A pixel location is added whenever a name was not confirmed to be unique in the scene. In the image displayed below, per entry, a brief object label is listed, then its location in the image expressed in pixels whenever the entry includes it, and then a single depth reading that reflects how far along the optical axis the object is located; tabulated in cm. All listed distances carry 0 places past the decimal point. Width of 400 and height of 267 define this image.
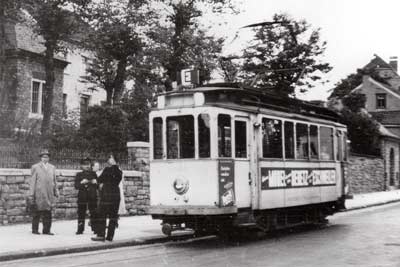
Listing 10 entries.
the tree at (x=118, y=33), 3272
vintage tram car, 1288
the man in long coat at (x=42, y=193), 1399
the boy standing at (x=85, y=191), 1434
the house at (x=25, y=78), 3666
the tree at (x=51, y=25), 2890
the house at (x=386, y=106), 4575
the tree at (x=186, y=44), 3319
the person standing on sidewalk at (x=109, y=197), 1305
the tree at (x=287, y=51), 5050
